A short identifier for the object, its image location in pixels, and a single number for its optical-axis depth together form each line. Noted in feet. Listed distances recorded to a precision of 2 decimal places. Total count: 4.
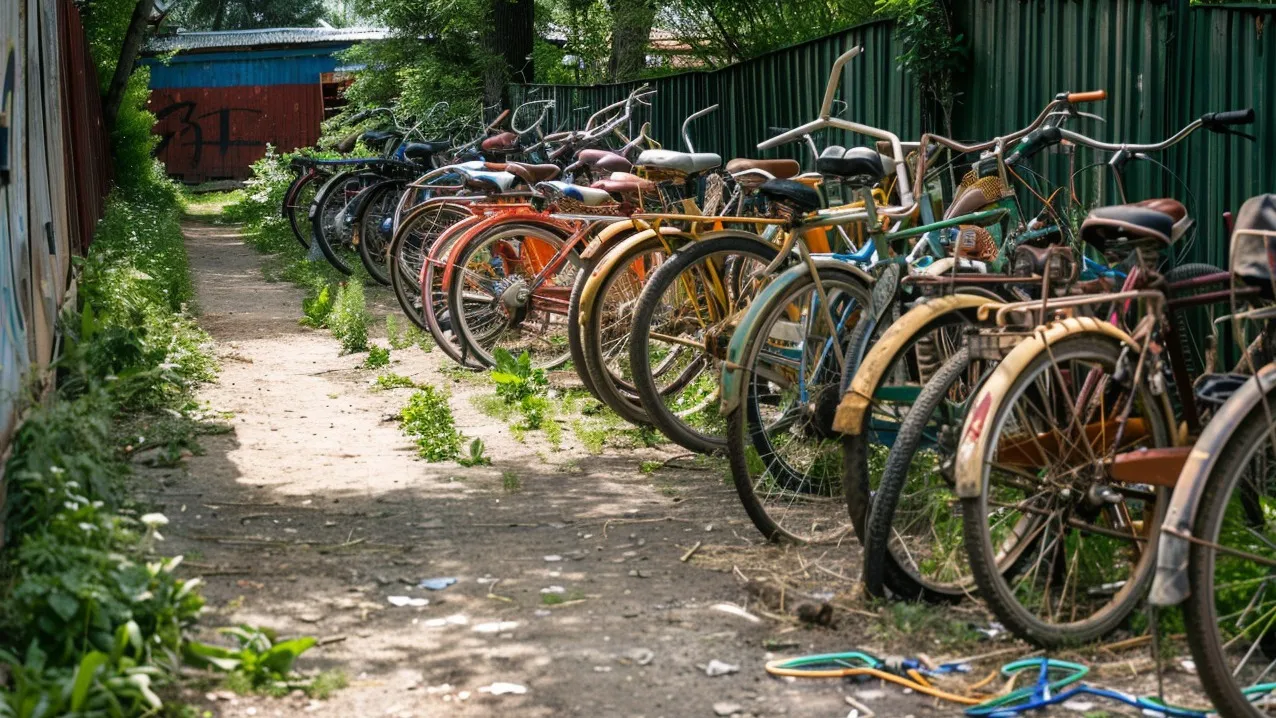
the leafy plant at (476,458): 19.40
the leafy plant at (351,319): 28.58
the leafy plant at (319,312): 32.45
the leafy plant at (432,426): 19.77
